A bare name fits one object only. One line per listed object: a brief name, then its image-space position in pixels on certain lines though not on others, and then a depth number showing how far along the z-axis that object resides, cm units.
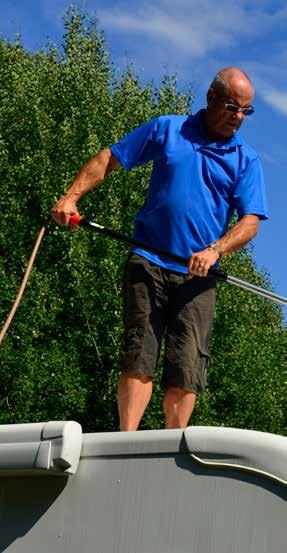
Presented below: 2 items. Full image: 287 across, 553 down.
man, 656
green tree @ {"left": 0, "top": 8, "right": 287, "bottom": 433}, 4197
